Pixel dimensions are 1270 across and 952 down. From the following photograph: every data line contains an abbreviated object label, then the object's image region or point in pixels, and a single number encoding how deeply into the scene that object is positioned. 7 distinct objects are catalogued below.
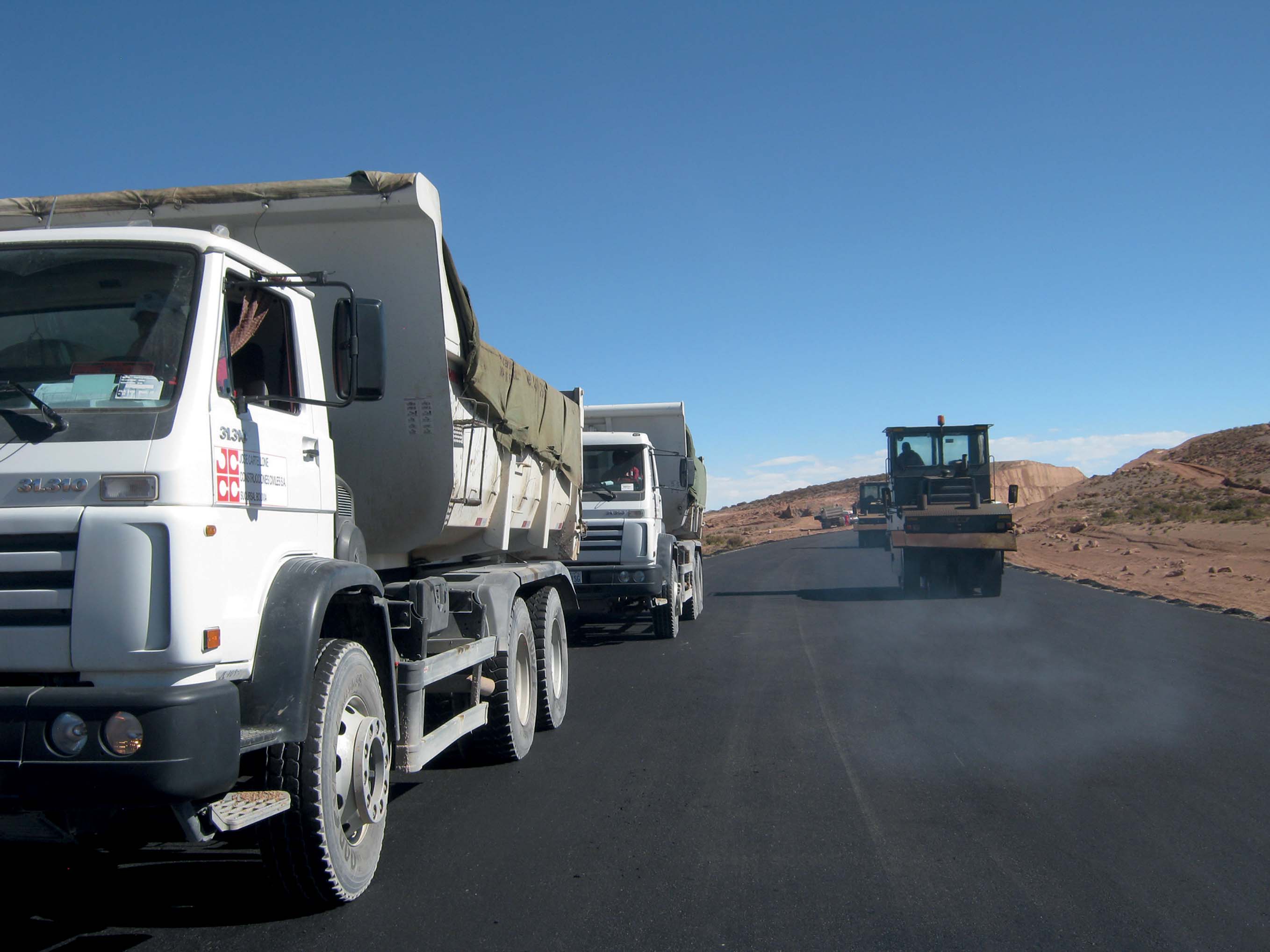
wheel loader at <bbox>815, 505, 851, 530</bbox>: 67.50
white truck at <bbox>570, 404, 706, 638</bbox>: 12.55
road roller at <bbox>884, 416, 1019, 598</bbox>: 18.00
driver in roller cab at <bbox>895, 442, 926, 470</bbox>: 20.19
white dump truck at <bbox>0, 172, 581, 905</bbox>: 3.26
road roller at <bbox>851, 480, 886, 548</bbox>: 40.31
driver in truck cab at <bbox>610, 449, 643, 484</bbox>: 13.22
